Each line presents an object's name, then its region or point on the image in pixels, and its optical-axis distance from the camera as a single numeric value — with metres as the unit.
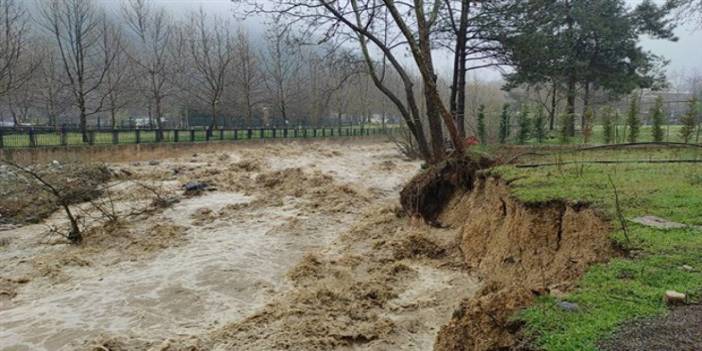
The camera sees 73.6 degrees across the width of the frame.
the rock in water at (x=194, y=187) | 17.11
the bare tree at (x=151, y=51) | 36.66
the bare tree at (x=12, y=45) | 24.84
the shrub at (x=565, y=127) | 18.00
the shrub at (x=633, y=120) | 16.34
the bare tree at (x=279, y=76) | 47.47
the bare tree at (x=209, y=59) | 39.88
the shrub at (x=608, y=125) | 17.16
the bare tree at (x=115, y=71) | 33.69
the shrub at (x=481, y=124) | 23.52
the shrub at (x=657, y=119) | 15.70
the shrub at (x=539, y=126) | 20.81
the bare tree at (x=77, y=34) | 30.02
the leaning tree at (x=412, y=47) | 11.88
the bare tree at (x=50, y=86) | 33.72
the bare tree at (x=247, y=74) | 43.56
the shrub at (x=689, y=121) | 14.22
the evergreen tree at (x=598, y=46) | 21.39
